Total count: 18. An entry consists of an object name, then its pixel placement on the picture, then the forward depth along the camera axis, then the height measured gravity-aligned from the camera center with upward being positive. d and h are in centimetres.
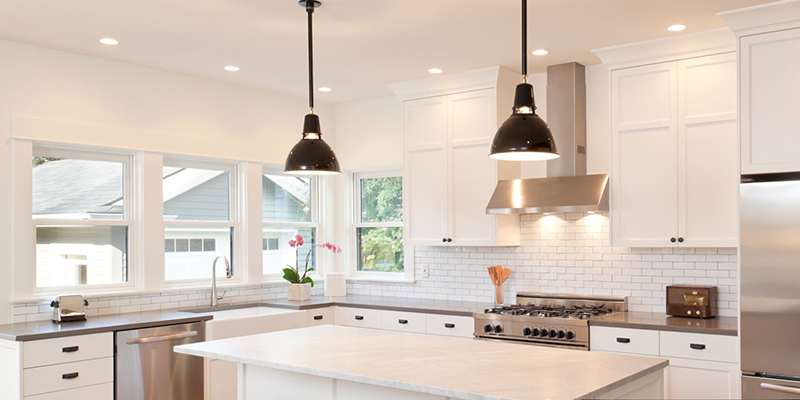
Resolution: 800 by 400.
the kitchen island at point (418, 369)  251 -65
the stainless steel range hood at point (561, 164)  493 +35
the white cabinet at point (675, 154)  434 +38
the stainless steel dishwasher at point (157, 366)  441 -101
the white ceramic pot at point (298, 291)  592 -67
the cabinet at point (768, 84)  371 +70
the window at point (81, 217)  473 -2
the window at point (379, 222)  645 -9
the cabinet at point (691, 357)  398 -88
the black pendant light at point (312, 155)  342 +29
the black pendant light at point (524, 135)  279 +32
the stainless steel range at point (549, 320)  452 -74
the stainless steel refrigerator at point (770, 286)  361 -41
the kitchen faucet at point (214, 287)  550 -59
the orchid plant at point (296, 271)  602 -51
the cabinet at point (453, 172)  536 +33
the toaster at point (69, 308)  444 -61
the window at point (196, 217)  548 -2
